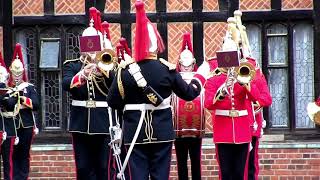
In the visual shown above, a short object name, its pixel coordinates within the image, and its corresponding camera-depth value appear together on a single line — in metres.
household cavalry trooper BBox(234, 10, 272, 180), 16.78
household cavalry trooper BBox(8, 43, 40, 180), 21.25
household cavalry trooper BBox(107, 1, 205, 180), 14.61
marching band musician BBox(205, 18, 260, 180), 16.50
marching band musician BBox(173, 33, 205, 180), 19.08
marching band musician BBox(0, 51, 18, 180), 20.94
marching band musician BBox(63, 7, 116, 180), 17.44
